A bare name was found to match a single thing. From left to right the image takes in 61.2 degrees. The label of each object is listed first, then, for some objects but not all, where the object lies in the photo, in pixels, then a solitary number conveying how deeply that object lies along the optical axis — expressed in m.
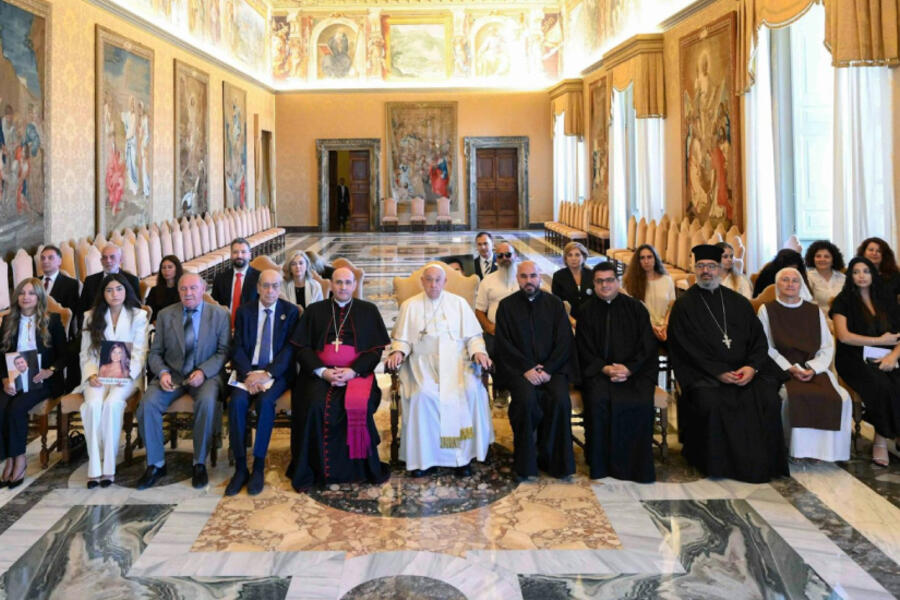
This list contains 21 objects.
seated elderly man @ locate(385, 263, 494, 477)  5.05
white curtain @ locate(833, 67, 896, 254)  7.06
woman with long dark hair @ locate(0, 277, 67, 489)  4.87
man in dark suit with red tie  6.90
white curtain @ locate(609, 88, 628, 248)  16.06
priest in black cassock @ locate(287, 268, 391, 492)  4.90
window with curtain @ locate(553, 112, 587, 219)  20.84
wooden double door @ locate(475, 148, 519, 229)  26.11
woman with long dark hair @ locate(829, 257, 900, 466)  5.12
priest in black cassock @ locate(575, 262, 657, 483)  4.95
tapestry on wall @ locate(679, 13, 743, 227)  10.65
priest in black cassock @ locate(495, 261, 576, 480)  4.98
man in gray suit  4.91
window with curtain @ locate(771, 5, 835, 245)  9.74
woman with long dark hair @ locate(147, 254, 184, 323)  6.59
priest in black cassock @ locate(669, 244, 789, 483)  4.89
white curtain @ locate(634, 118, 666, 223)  13.81
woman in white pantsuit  4.86
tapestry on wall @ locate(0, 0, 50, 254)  8.89
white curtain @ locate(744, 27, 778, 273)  9.88
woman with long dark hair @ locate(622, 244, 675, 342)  6.50
